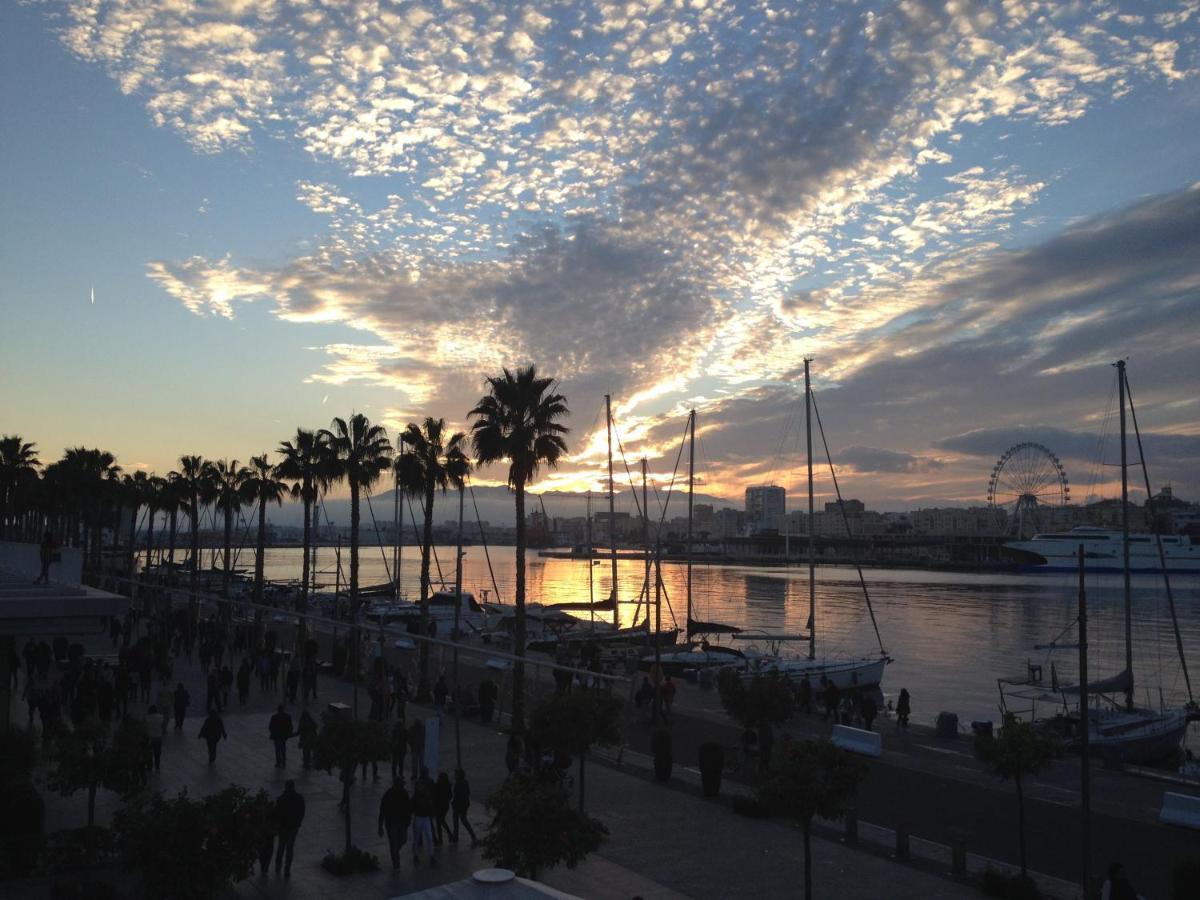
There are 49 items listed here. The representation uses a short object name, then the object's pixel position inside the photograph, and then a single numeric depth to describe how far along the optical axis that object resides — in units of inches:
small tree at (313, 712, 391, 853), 545.6
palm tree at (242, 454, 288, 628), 2114.9
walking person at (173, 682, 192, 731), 853.8
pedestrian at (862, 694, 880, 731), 1081.4
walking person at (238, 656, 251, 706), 1040.8
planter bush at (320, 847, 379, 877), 497.0
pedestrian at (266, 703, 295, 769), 724.0
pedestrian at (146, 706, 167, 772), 823.8
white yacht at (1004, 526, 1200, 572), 5689.0
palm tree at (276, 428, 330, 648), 1663.4
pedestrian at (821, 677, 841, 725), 1131.9
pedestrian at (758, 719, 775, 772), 763.2
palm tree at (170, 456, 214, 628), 2556.6
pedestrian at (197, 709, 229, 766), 721.0
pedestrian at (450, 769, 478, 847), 568.7
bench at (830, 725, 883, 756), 877.8
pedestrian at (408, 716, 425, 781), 666.8
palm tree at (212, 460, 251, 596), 2513.5
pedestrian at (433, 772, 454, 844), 552.7
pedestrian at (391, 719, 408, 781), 626.5
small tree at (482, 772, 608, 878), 417.1
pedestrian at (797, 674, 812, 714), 1232.2
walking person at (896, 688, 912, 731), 1143.0
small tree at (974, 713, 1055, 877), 573.3
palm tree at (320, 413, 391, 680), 1535.4
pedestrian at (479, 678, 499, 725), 1011.3
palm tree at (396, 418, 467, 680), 1460.4
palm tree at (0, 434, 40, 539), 2367.1
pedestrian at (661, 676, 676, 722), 1081.4
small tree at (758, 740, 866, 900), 477.7
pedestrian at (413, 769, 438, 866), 519.8
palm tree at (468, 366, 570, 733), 1145.4
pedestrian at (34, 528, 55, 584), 779.4
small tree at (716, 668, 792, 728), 813.2
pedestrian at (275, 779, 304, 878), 477.7
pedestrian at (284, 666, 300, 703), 1019.3
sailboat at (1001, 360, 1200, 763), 1136.8
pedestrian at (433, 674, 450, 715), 958.8
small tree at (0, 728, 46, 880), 456.4
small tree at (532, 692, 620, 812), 635.5
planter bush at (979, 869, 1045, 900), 490.3
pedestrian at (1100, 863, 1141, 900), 405.9
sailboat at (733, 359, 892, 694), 1517.0
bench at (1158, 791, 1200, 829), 658.2
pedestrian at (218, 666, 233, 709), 1044.2
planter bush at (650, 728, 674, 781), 757.9
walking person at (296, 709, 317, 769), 665.6
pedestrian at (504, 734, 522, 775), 700.0
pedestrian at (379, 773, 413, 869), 509.0
